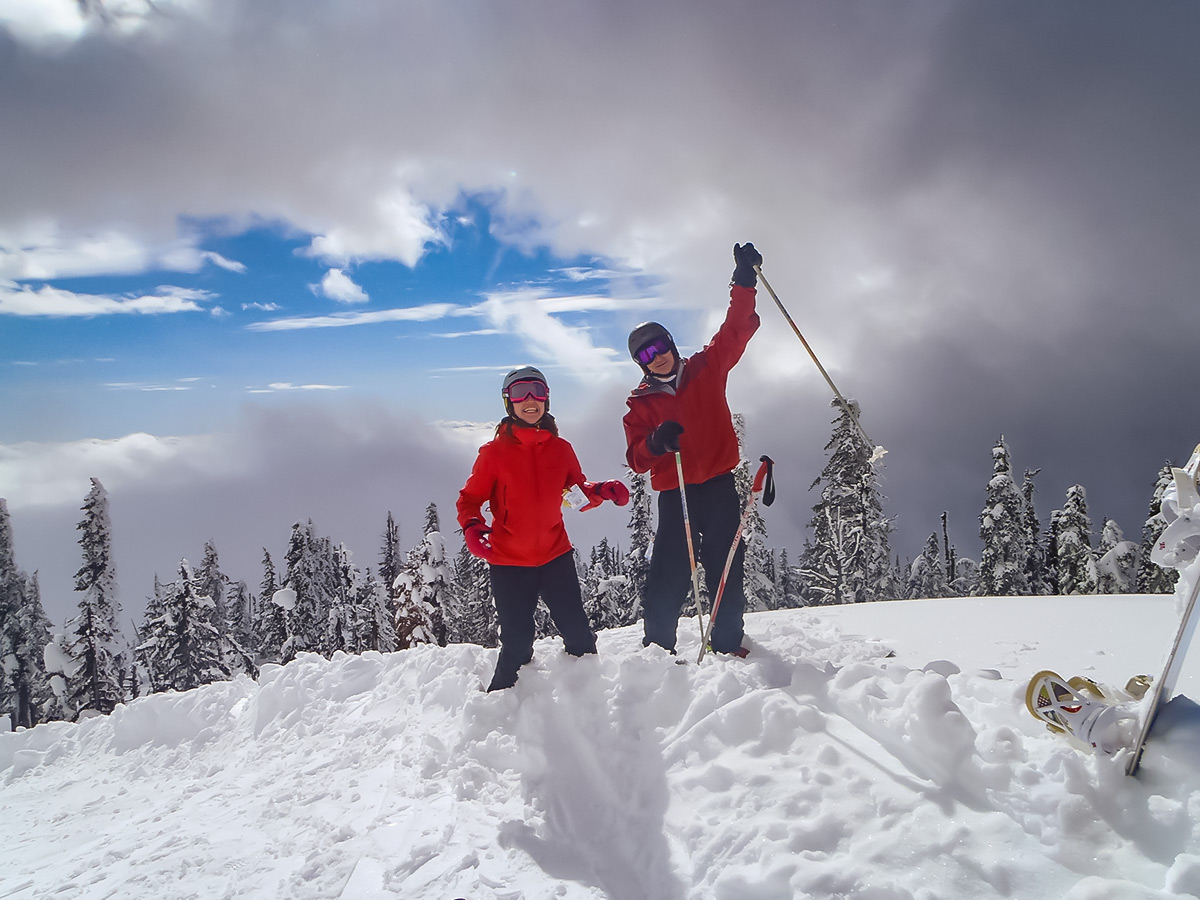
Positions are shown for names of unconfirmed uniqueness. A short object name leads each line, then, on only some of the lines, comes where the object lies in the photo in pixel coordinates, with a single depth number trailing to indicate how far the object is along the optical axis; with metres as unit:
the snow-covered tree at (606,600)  24.92
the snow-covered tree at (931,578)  39.31
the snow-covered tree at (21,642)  27.34
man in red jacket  5.30
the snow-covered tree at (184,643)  24.34
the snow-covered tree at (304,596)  26.41
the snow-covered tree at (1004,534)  24.19
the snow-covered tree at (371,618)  26.92
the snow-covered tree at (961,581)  38.03
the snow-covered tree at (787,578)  47.88
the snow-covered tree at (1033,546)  25.84
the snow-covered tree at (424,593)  21.36
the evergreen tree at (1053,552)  23.83
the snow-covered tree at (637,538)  23.00
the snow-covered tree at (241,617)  42.00
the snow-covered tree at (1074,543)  22.41
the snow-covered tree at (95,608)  22.45
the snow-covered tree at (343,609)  24.88
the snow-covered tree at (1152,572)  17.91
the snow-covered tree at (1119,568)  20.16
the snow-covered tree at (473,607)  25.81
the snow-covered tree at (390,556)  46.92
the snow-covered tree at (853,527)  22.14
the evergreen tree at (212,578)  35.87
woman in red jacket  5.17
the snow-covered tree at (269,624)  29.12
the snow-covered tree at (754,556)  19.58
